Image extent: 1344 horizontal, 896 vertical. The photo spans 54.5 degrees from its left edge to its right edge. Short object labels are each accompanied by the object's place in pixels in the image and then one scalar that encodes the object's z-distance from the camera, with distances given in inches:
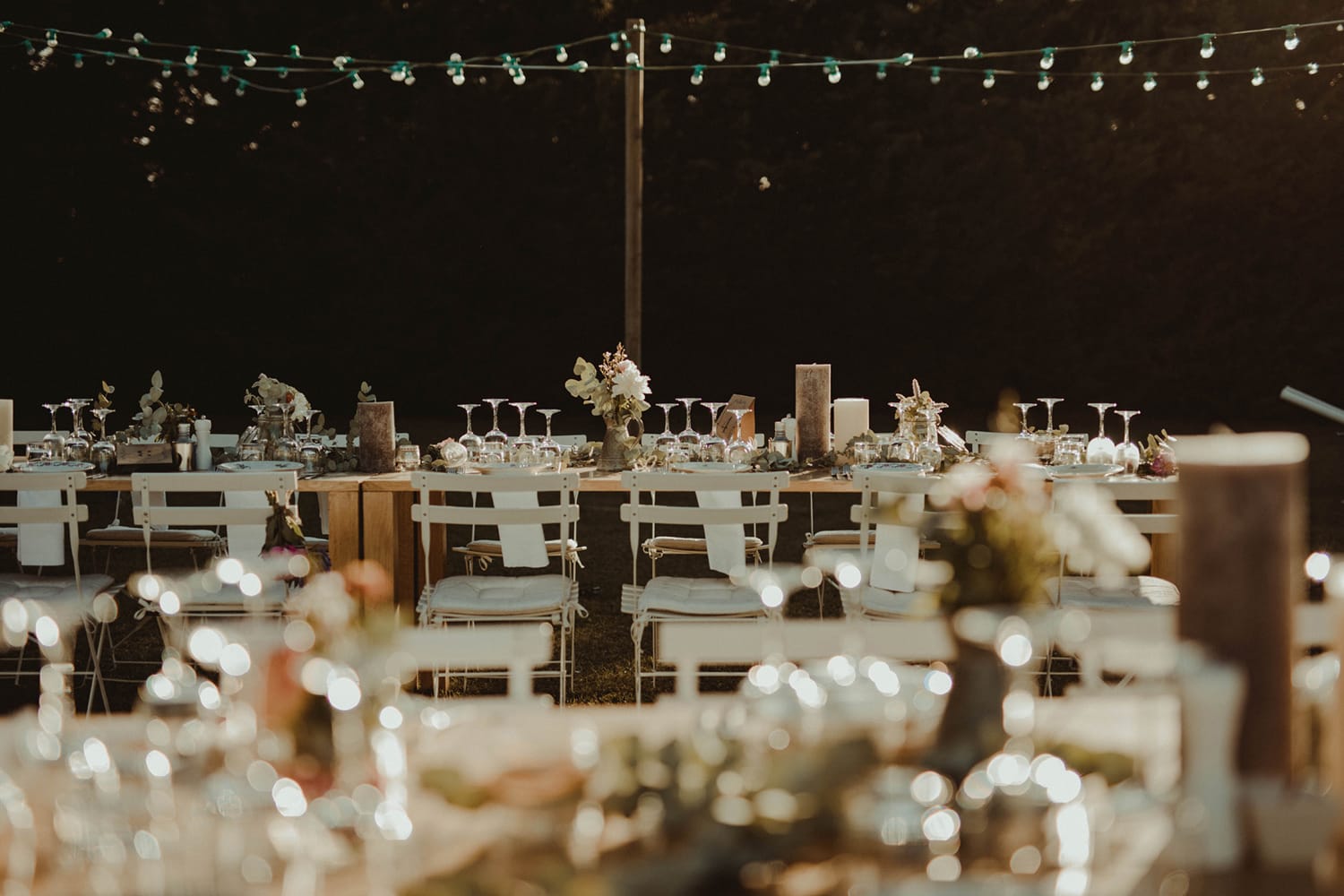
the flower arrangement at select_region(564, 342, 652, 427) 217.3
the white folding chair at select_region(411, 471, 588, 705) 177.8
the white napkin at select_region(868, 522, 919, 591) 197.0
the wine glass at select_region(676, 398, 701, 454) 213.3
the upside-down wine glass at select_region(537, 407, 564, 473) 211.0
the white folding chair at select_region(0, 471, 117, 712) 178.9
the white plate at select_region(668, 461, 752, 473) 203.2
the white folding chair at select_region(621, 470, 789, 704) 177.2
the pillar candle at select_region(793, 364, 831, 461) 217.5
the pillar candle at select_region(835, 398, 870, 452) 224.7
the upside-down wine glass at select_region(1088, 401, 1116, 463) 206.1
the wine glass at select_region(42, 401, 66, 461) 215.5
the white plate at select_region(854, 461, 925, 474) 199.8
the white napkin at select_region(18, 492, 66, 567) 219.9
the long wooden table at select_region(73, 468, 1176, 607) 199.6
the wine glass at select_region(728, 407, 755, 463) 211.9
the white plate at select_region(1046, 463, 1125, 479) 198.1
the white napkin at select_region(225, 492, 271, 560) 225.6
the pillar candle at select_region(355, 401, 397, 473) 209.3
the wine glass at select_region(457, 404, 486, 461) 213.5
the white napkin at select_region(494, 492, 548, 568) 230.8
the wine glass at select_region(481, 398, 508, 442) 219.6
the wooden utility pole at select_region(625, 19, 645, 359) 362.0
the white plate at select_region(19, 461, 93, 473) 202.7
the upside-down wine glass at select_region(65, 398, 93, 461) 216.8
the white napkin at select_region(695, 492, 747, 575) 220.4
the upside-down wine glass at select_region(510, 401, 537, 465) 211.0
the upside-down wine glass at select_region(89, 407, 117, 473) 213.5
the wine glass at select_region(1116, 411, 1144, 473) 204.2
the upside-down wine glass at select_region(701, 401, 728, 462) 211.8
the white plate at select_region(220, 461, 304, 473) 208.8
